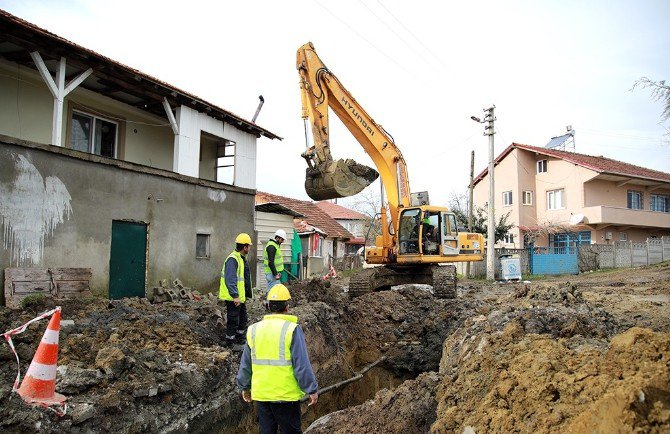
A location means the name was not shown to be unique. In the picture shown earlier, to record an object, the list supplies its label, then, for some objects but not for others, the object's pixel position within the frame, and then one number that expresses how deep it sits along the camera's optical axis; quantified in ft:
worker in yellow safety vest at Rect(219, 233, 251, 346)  22.98
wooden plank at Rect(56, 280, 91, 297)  29.60
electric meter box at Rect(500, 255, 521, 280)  67.46
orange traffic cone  14.75
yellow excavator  33.58
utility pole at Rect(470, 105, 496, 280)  67.97
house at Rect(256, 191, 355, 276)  84.48
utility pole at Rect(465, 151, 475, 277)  79.87
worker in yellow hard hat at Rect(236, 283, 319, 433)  13.28
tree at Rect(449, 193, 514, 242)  85.46
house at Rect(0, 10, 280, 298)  29.50
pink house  93.56
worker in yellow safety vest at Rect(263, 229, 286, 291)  27.99
